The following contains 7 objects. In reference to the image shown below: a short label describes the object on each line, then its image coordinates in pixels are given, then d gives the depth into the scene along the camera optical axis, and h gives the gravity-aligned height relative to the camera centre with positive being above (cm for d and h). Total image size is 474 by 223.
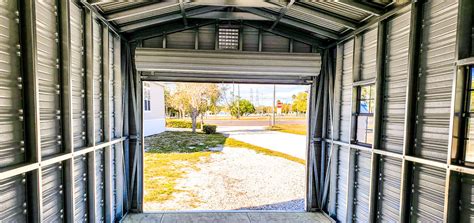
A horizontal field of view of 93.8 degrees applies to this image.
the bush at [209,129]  1845 -207
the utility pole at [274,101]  2247 +40
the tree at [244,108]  3012 -55
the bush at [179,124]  2306 -219
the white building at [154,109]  1535 -41
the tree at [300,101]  4162 +91
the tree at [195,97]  1728 +54
